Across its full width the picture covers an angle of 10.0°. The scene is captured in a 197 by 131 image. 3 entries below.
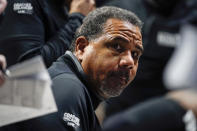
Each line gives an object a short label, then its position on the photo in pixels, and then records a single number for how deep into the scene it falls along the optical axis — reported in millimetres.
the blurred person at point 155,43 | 3601
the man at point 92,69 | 2554
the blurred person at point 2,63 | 2349
